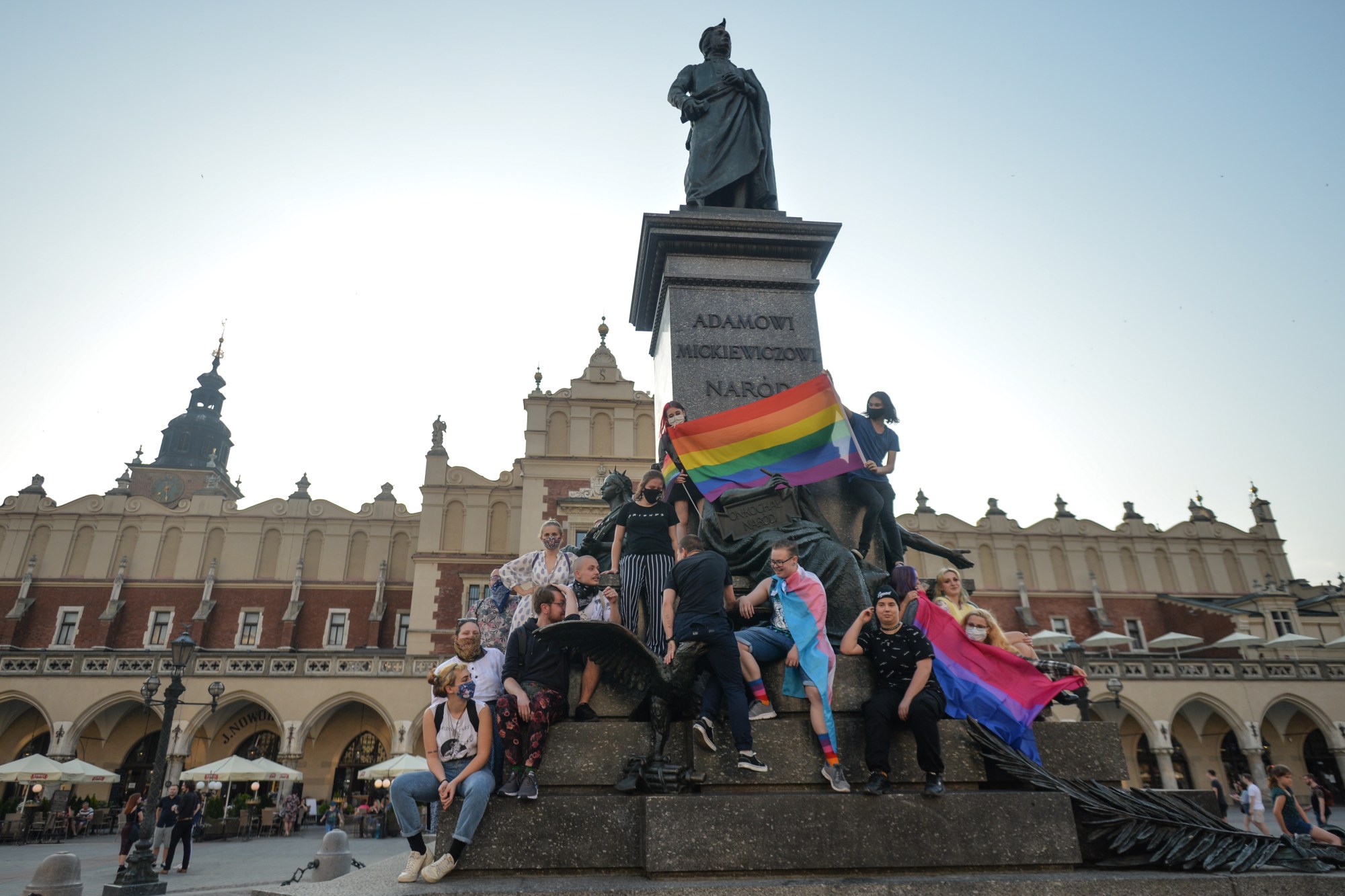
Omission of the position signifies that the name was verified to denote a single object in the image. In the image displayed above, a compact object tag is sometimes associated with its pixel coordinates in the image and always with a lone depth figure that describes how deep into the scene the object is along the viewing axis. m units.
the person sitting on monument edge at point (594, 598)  4.61
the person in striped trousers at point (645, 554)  4.79
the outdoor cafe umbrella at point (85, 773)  19.98
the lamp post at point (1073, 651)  14.20
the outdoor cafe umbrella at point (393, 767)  19.67
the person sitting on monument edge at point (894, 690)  3.64
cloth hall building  24.33
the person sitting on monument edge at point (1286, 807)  6.26
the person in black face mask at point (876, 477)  5.45
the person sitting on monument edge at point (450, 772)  3.40
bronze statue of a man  7.06
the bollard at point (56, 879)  7.10
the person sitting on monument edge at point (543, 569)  4.96
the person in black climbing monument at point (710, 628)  3.69
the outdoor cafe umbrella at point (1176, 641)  29.42
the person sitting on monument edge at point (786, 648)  3.80
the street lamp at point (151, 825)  8.79
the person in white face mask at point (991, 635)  4.41
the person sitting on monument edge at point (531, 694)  3.69
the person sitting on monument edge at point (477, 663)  4.03
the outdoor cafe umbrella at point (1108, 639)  28.05
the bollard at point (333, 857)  8.06
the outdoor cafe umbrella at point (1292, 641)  28.16
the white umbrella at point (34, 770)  18.98
